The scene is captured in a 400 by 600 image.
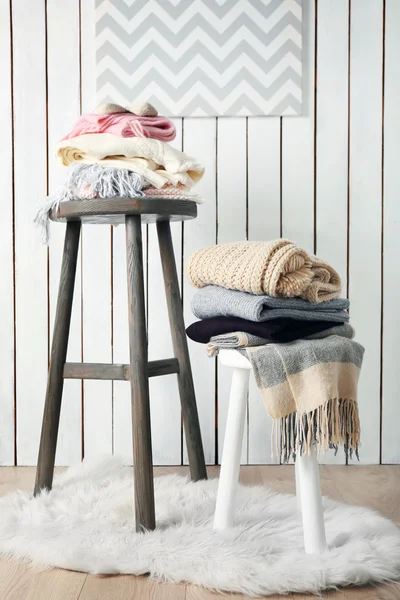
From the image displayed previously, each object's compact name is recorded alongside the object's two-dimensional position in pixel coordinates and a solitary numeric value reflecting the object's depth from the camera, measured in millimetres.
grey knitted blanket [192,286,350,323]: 1285
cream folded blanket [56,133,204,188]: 1521
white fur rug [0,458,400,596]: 1167
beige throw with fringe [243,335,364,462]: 1224
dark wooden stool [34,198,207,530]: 1439
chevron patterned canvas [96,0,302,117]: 1960
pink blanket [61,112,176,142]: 1548
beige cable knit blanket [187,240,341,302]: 1276
